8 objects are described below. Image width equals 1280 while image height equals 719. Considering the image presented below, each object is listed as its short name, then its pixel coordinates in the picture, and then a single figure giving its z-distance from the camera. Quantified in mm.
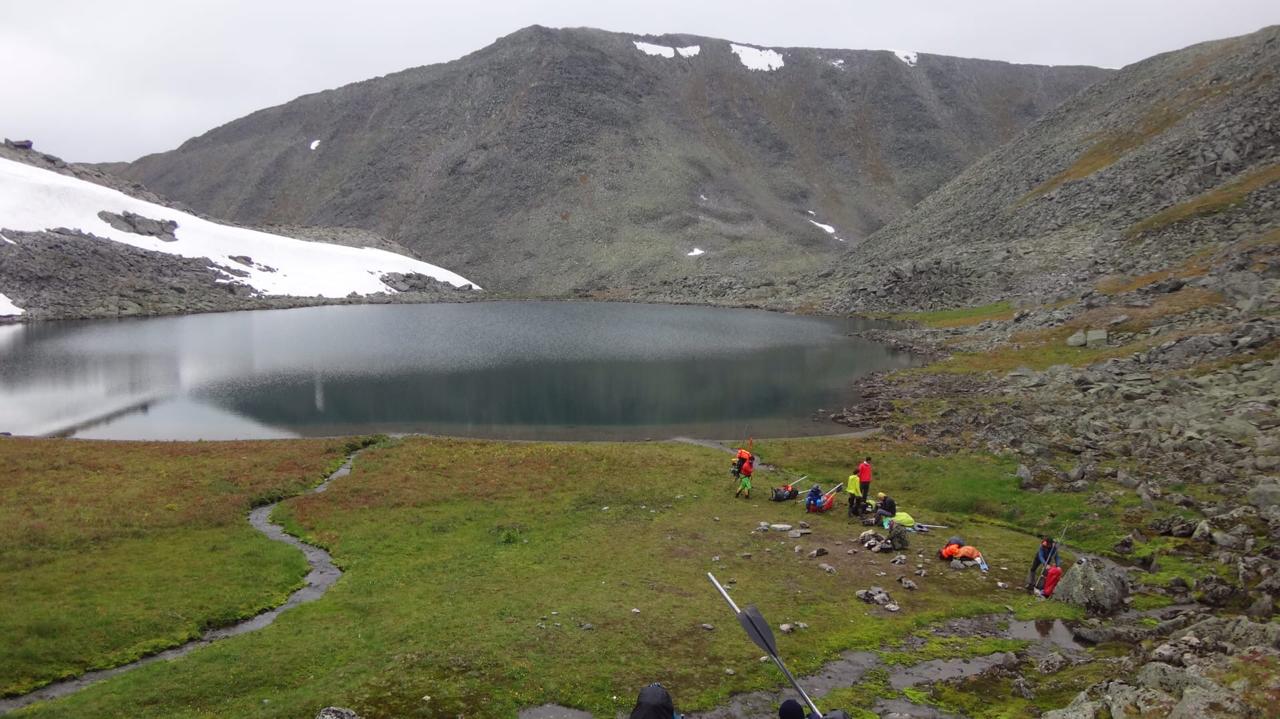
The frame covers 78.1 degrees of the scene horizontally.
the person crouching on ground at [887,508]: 29361
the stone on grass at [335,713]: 14430
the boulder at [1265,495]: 26234
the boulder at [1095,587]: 21359
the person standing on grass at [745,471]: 33719
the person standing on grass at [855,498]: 30391
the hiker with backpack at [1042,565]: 22969
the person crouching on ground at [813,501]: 31156
